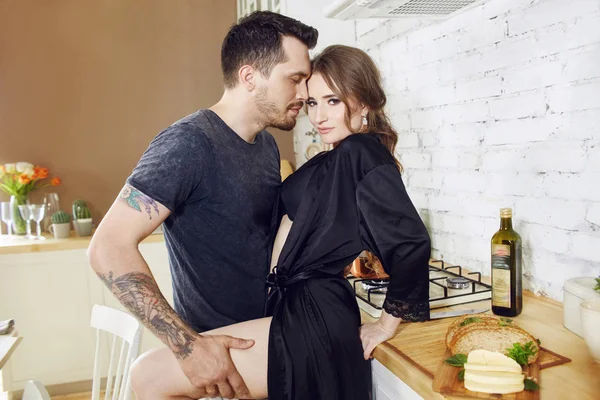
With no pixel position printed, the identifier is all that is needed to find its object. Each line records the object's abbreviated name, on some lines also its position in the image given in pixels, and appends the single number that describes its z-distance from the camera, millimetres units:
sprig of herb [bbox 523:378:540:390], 938
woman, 1175
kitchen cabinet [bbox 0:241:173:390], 2941
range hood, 1488
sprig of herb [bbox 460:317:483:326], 1224
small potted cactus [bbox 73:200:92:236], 3262
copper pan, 1781
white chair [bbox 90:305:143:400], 1521
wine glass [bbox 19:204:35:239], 3203
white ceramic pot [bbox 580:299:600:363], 1033
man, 1085
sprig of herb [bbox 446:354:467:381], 1041
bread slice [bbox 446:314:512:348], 1199
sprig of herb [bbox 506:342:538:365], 1016
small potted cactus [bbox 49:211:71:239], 3200
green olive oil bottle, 1365
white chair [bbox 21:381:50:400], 1109
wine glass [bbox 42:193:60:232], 3396
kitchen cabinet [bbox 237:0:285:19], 2632
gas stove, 1499
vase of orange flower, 3268
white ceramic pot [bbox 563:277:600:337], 1188
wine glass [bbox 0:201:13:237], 3279
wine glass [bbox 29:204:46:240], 3203
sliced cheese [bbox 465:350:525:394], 930
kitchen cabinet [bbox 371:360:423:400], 1141
